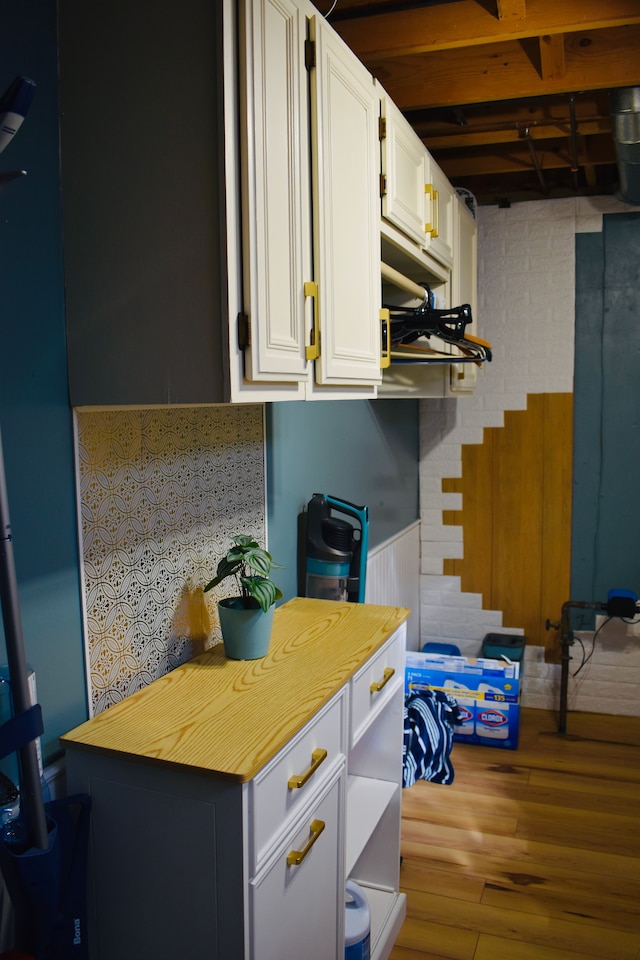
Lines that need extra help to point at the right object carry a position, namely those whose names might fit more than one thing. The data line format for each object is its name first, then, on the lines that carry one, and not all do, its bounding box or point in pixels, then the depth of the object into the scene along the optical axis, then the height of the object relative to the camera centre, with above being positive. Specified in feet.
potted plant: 5.51 -1.41
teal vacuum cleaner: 7.84 -1.49
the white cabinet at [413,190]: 6.62 +2.04
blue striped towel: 10.31 -4.47
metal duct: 8.46 +3.02
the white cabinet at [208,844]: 4.14 -2.42
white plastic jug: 6.21 -4.12
